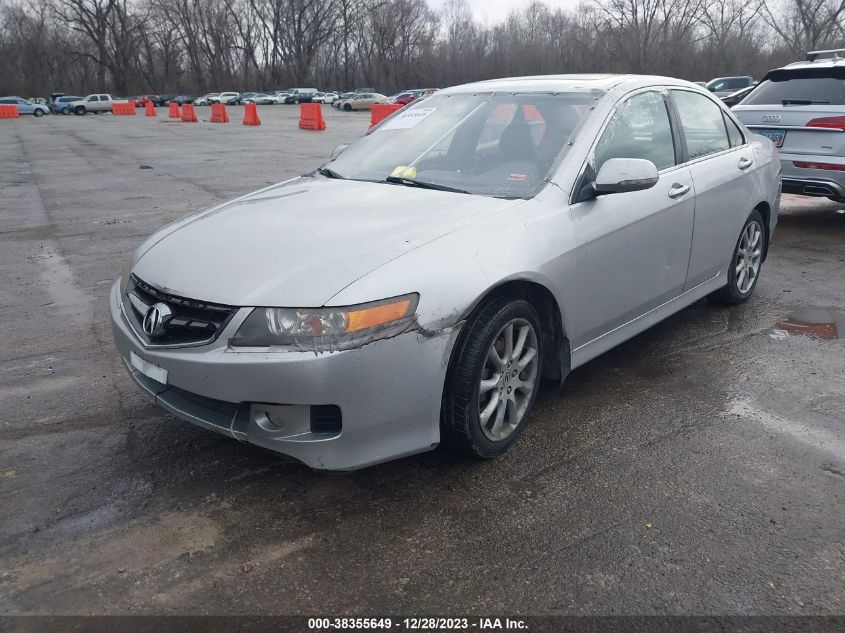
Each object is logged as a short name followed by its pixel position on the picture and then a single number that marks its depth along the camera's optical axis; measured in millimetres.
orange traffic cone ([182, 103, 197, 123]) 36156
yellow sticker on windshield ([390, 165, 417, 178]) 3775
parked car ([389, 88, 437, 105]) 49769
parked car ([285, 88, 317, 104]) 69688
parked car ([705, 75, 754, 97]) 37938
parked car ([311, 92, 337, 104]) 67938
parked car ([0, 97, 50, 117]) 50656
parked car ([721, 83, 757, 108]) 10211
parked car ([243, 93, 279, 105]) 70300
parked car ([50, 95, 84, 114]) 53812
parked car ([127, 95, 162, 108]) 68050
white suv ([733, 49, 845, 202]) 7156
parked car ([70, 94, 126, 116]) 53125
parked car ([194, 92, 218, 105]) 69438
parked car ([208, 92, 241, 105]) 70750
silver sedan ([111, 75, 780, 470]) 2584
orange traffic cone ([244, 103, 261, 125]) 31516
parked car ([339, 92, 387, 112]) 49062
